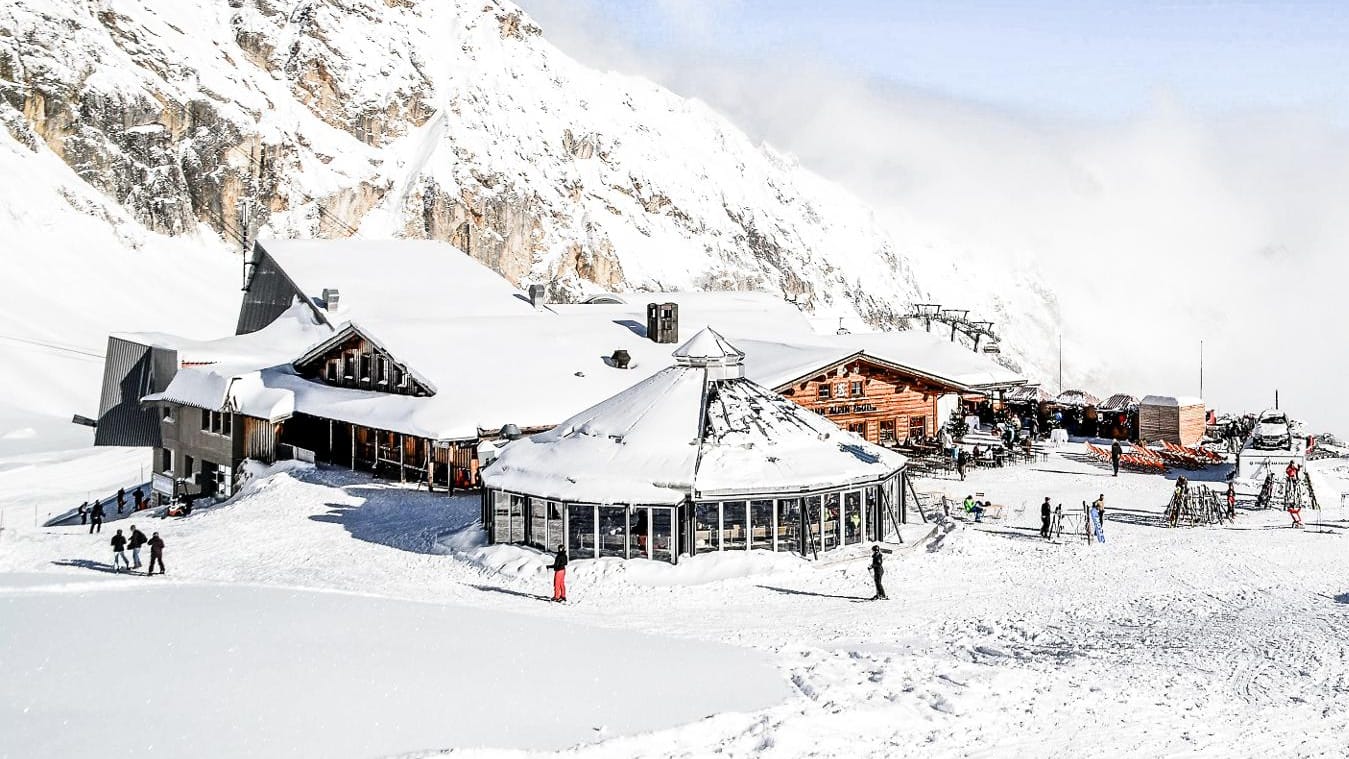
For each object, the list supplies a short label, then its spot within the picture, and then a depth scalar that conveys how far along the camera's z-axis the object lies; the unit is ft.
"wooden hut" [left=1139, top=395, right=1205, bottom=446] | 153.58
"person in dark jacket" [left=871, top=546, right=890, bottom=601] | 79.00
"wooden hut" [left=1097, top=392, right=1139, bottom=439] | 161.58
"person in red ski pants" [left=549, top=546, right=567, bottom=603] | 78.38
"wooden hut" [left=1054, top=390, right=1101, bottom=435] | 169.17
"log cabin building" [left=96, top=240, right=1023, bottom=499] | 128.26
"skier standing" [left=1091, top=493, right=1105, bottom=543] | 98.07
